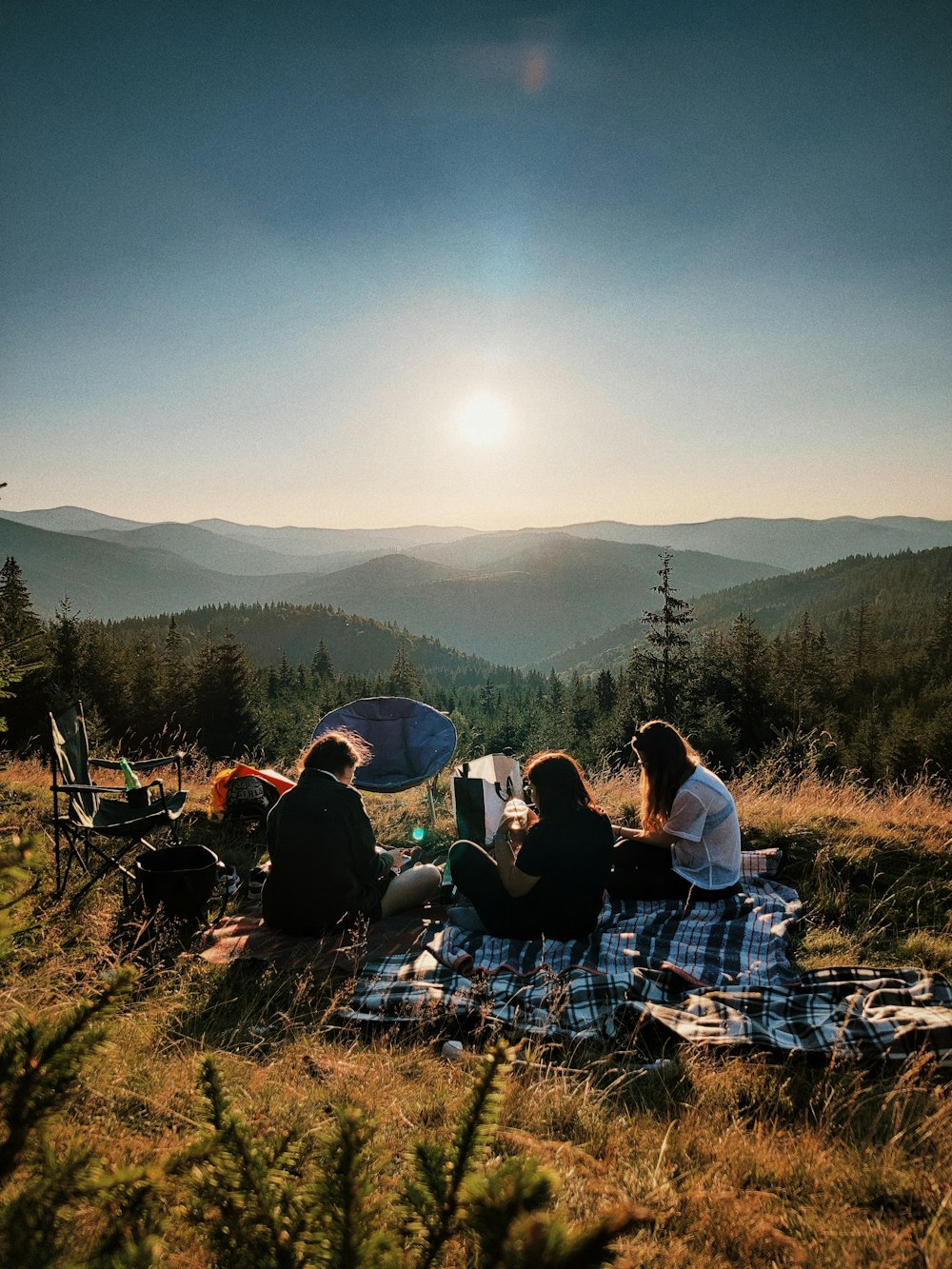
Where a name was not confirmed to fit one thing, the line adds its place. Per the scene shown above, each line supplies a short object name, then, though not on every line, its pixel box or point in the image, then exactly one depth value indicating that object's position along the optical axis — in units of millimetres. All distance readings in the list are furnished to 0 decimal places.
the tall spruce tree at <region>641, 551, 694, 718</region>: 26078
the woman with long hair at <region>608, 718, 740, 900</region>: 4395
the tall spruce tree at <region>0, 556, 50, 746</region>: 21094
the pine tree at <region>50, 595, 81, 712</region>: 31094
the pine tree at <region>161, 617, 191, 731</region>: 39938
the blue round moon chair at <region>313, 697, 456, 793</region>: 7285
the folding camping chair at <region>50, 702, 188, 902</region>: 4570
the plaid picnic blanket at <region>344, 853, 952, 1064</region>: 2891
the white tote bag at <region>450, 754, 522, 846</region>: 5469
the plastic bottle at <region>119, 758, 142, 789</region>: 5370
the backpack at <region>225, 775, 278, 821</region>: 6363
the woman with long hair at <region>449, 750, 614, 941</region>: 3908
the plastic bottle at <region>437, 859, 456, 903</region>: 4875
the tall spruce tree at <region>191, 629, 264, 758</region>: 39844
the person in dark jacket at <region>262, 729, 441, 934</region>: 4176
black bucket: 4285
